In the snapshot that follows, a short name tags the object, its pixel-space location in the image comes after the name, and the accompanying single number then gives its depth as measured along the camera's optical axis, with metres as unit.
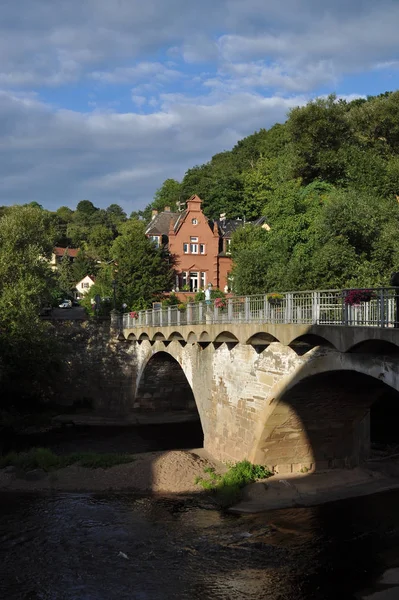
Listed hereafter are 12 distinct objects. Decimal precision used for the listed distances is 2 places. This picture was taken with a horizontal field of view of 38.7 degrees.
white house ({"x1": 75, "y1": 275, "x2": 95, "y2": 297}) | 82.06
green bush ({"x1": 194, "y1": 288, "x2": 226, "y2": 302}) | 51.33
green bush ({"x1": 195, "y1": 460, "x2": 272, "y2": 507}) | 21.08
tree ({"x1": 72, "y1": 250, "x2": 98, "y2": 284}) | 84.00
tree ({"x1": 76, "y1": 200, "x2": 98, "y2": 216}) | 147.60
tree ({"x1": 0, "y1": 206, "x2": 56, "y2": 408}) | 35.34
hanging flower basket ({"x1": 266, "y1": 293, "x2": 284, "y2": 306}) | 18.77
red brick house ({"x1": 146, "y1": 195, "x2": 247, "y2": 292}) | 59.88
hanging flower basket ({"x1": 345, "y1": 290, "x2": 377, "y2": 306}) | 13.54
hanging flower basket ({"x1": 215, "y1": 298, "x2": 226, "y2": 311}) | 24.02
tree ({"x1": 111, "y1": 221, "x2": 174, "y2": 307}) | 54.62
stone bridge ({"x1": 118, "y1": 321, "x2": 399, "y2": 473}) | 14.95
